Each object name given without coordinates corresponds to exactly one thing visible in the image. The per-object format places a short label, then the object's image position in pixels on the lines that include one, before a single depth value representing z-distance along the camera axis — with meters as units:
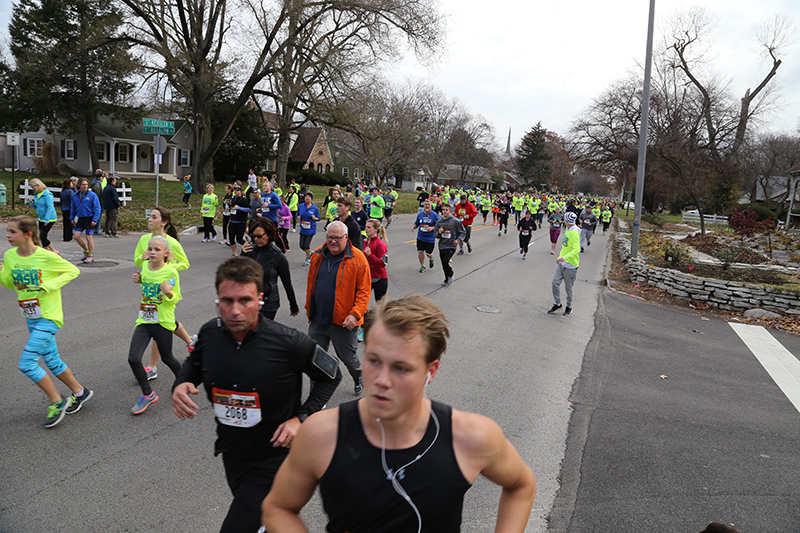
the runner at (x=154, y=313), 4.94
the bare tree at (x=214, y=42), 27.62
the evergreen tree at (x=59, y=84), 32.48
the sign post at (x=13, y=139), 17.94
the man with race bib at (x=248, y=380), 2.77
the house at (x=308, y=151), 67.00
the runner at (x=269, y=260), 6.02
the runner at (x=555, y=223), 19.41
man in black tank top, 1.64
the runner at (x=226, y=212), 15.34
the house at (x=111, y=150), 41.19
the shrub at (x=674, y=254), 15.09
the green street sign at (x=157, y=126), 16.92
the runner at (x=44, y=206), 11.95
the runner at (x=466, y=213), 17.22
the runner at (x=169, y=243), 5.64
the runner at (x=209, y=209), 15.93
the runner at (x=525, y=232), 18.44
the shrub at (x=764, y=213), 37.51
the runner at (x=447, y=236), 12.69
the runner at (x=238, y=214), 14.08
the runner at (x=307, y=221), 13.94
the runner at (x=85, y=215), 12.34
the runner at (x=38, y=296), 4.67
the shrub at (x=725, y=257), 14.71
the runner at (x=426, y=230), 13.46
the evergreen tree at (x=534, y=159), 104.88
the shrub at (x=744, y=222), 19.34
